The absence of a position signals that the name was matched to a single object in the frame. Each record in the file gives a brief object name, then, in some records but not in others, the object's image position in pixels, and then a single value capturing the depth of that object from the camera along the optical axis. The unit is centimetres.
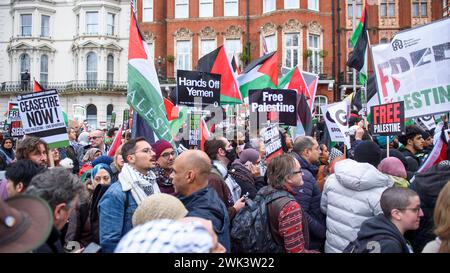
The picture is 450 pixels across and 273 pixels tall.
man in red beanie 496
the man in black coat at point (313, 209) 450
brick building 3069
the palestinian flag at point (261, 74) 1014
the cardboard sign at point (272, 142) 658
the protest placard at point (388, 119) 571
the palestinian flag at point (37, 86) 954
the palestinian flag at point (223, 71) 912
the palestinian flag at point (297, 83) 1099
